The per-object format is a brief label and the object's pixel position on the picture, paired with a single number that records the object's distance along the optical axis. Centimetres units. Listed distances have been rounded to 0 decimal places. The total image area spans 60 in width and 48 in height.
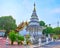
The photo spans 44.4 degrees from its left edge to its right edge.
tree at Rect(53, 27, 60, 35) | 2102
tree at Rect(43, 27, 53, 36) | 1938
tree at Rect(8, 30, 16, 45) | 889
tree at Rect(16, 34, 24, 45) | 901
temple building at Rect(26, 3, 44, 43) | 1477
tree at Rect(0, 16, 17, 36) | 1591
